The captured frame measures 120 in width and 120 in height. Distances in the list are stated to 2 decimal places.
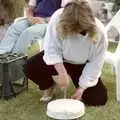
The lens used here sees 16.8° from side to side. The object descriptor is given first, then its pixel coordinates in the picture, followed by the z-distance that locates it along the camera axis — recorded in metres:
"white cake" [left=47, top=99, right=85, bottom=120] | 1.94
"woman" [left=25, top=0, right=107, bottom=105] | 2.13
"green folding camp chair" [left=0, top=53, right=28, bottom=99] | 2.55
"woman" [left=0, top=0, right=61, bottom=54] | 2.92
